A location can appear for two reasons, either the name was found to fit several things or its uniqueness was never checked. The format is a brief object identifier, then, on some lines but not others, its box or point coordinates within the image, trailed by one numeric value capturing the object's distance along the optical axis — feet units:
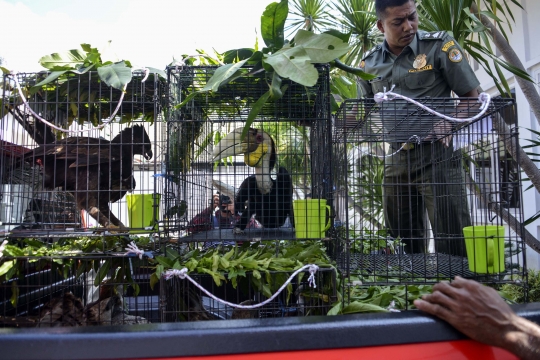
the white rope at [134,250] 8.12
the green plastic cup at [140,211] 8.54
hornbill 10.17
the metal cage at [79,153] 8.59
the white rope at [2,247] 8.14
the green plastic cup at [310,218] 8.16
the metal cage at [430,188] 7.03
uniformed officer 9.50
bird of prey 8.70
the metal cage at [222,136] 8.66
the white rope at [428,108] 6.68
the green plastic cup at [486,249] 6.90
